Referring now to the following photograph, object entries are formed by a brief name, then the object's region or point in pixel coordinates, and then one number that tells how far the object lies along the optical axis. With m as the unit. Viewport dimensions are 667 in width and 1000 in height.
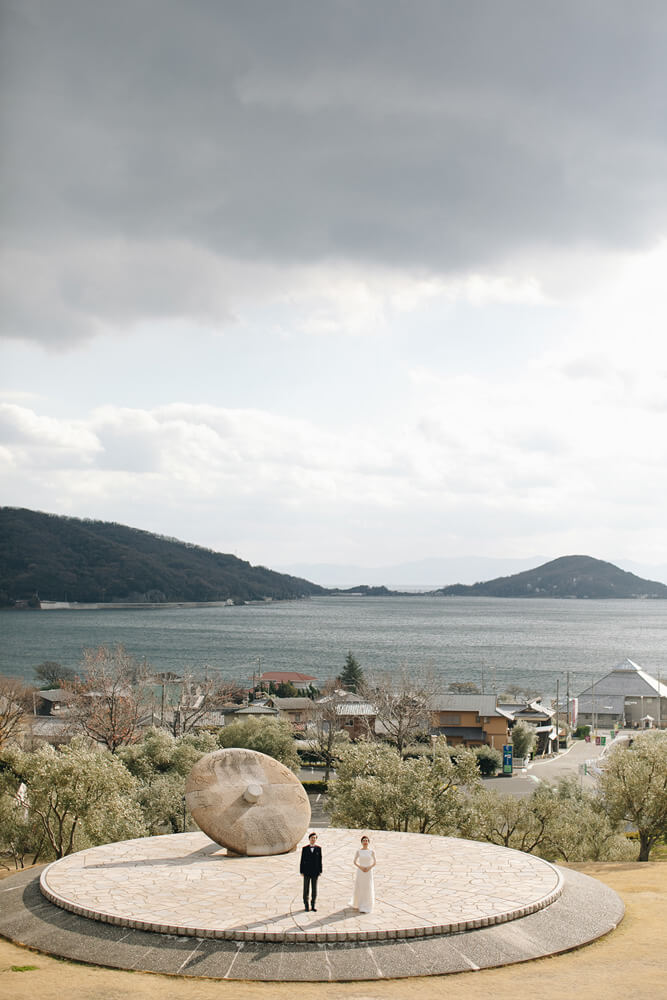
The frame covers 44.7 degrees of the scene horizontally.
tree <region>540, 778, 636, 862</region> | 28.42
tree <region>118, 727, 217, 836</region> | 31.58
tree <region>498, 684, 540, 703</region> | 99.09
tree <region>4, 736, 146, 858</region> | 24.81
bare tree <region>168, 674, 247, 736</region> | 65.25
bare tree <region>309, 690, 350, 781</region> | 60.28
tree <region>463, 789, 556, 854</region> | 28.11
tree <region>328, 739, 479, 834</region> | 26.81
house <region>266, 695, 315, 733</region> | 87.23
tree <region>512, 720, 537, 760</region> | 69.06
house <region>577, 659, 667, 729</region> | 96.50
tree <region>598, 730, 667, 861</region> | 29.28
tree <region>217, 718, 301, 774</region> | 49.72
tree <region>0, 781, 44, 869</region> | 27.48
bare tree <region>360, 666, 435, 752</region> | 63.51
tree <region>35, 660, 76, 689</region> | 106.34
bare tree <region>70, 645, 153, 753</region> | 57.00
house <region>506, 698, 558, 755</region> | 76.38
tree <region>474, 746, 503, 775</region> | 62.22
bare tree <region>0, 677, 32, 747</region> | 48.72
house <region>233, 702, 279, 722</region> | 84.59
